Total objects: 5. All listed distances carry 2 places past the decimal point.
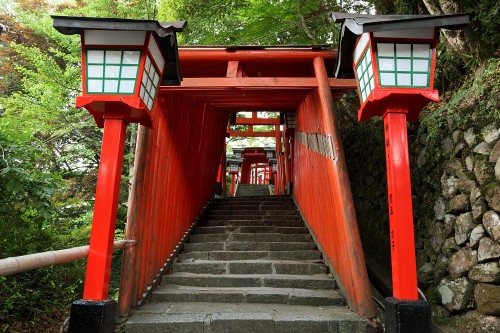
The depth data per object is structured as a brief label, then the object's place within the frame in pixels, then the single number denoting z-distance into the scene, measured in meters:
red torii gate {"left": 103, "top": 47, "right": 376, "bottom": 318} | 4.11
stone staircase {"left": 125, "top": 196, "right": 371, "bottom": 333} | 3.71
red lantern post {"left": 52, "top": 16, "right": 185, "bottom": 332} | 3.04
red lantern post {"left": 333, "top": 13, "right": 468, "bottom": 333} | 3.02
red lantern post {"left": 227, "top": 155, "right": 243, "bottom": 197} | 18.34
